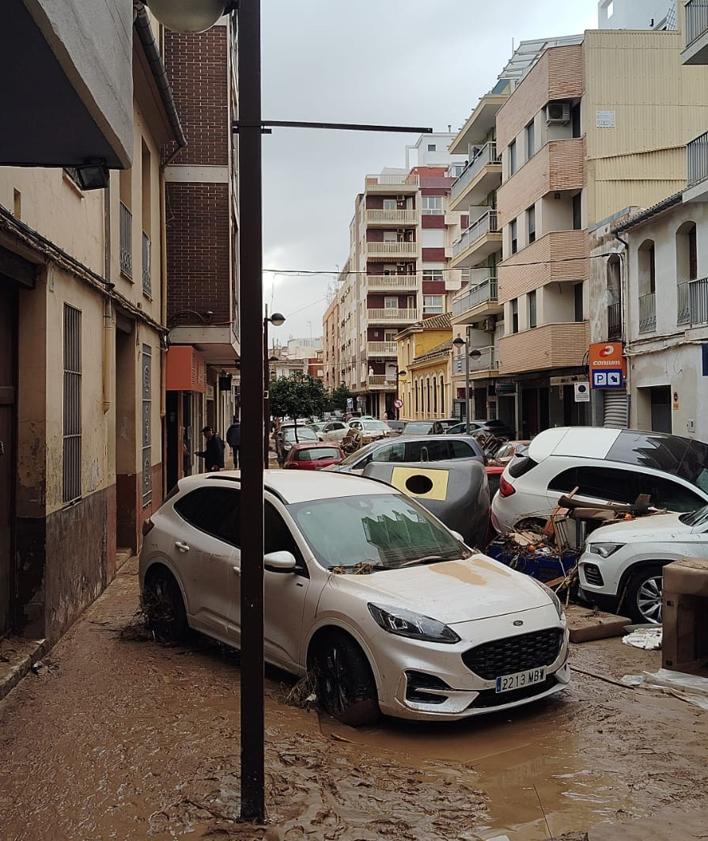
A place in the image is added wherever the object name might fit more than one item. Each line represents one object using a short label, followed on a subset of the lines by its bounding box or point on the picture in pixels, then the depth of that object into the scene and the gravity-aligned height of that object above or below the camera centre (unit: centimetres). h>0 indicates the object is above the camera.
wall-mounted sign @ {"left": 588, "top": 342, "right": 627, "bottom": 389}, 2409 +146
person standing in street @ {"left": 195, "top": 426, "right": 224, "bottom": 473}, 1964 -76
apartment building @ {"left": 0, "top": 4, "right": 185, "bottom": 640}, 689 +43
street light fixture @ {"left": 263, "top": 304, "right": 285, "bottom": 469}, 2553 +302
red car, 2205 -104
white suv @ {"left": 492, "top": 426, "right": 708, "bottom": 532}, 1057 -75
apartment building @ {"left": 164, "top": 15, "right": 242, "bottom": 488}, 1639 +424
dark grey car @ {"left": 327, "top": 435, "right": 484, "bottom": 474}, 1630 -65
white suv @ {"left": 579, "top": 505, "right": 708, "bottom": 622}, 819 -147
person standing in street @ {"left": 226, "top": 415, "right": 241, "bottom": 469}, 2318 -48
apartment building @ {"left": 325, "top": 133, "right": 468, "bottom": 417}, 6812 +1296
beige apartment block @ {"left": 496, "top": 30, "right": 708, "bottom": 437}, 2836 +920
